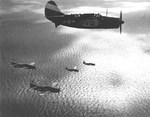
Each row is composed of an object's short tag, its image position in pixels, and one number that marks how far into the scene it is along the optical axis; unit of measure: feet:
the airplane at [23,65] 463.83
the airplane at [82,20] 132.67
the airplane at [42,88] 385.23
